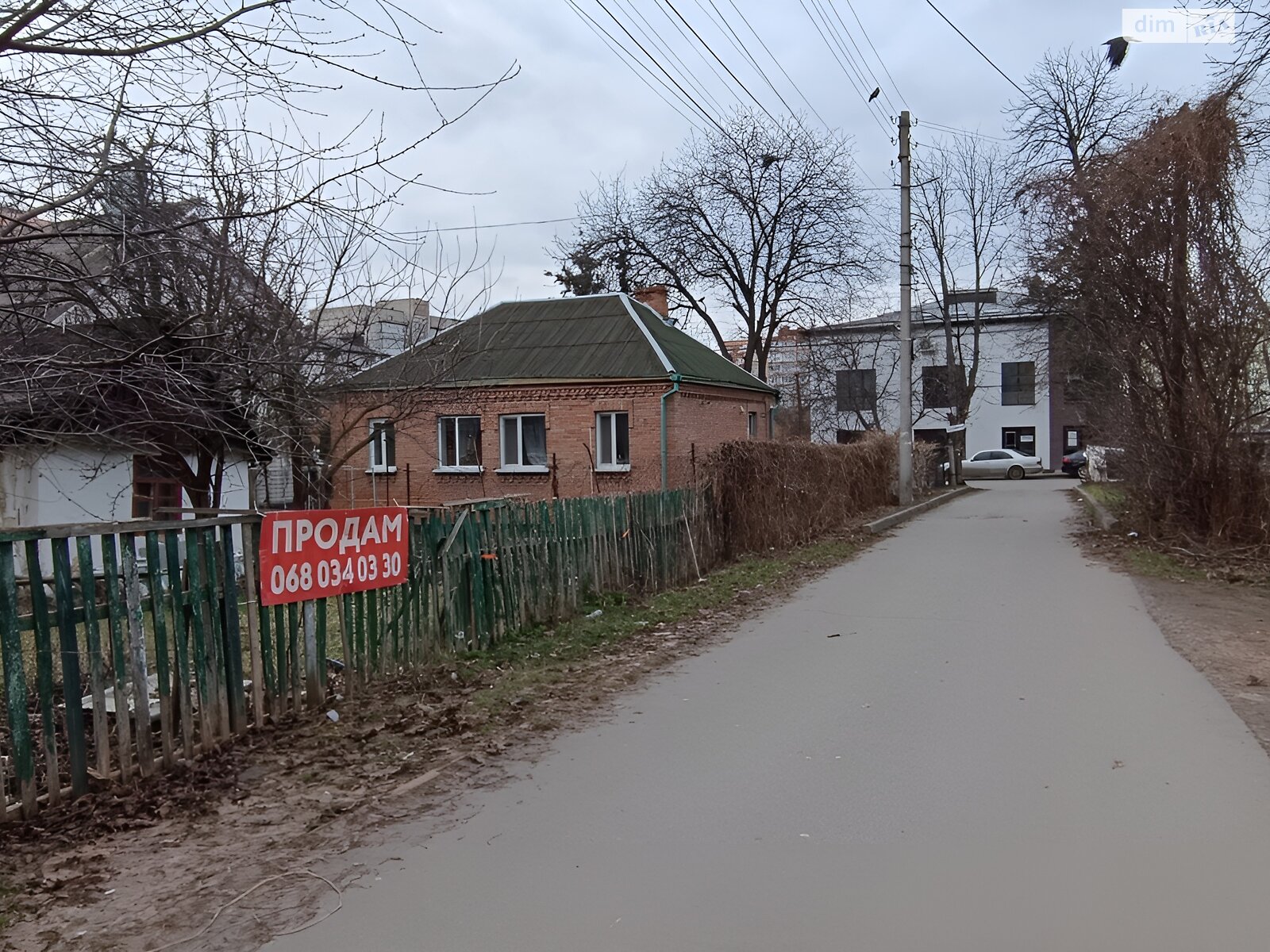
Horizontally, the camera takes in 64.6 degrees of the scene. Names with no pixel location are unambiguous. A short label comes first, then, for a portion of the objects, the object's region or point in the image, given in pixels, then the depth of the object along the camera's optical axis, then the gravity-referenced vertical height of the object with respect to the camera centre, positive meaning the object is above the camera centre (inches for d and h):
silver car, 1835.6 -73.9
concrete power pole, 949.8 +87.6
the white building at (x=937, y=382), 1946.4 +91.8
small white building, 563.2 -22.8
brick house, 908.0 +17.8
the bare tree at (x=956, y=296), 1588.3 +225.6
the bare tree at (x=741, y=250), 1326.3 +261.0
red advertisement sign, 248.2 -29.3
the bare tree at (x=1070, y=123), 1070.4 +338.9
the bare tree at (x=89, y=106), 176.7 +65.6
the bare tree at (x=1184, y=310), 547.5 +62.6
